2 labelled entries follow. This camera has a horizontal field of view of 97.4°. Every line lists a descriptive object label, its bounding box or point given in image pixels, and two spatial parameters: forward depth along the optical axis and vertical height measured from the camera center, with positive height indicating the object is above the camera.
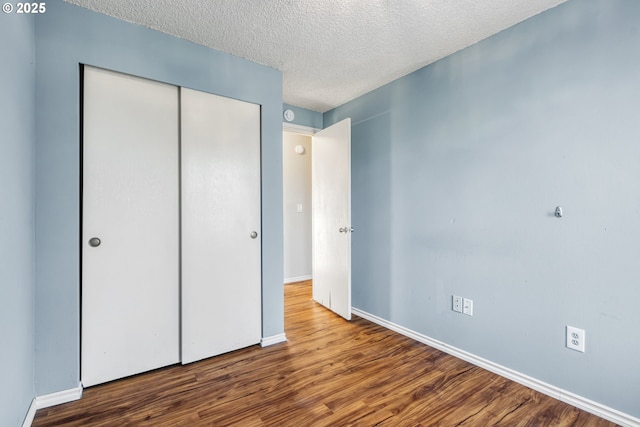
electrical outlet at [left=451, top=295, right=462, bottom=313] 2.12 -0.70
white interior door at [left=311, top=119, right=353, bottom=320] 2.76 -0.05
